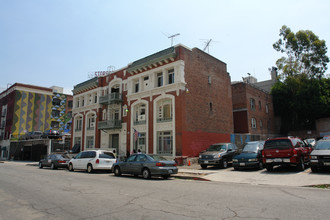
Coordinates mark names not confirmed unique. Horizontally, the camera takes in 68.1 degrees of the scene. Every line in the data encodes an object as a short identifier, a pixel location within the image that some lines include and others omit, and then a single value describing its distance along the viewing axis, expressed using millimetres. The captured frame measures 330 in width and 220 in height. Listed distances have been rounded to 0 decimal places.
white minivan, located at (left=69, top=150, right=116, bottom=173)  17359
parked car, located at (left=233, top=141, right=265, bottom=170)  15180
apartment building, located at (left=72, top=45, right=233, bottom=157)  22453
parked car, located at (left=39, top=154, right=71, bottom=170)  21469
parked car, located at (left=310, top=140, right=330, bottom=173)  12062
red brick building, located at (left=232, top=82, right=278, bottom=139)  32000
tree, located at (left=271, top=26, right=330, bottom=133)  34950
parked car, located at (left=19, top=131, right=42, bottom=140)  39803
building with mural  48969
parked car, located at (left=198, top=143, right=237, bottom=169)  17141
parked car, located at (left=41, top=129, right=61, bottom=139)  35406
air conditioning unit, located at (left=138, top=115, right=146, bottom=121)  25392
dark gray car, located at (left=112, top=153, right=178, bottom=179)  13027
